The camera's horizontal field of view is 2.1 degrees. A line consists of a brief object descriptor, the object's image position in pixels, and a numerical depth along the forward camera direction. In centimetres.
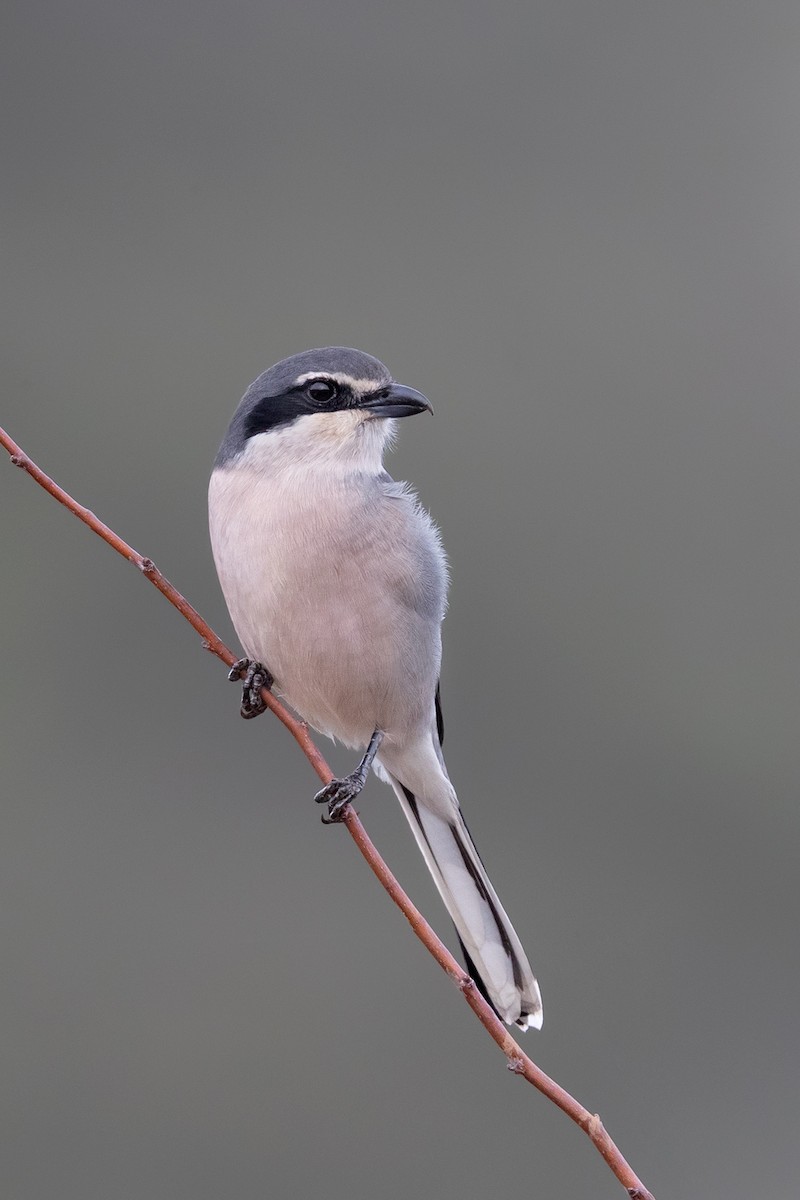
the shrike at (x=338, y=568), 561
